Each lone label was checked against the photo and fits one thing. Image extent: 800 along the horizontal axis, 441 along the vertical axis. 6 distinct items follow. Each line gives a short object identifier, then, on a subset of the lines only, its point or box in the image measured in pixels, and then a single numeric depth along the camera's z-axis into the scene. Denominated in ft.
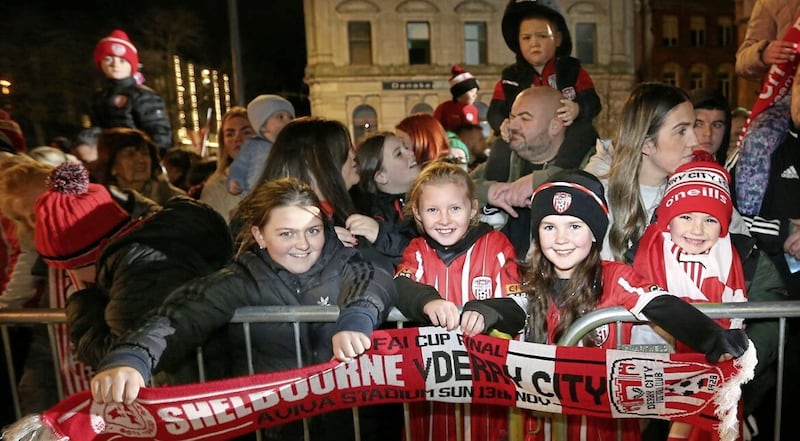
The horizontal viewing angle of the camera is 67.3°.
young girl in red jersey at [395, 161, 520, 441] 9.40
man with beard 12.56
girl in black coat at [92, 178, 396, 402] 8.21
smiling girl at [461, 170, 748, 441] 8.55
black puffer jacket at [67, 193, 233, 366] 8.48
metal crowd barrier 7.95
